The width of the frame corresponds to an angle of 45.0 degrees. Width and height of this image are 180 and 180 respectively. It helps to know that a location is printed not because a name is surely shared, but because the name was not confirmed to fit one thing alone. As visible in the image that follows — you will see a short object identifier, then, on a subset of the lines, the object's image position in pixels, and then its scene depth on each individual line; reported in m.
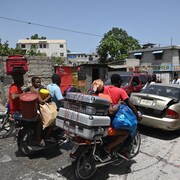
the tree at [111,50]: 42.16
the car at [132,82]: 11.65
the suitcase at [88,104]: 3.42
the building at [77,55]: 92.02
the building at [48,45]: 77.88
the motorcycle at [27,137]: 4.56
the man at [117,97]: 3.93
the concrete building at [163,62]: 30.62
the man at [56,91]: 4.98
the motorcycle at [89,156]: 3.59
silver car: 5.84
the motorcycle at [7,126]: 5.95
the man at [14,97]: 4.99
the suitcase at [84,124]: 3.34
